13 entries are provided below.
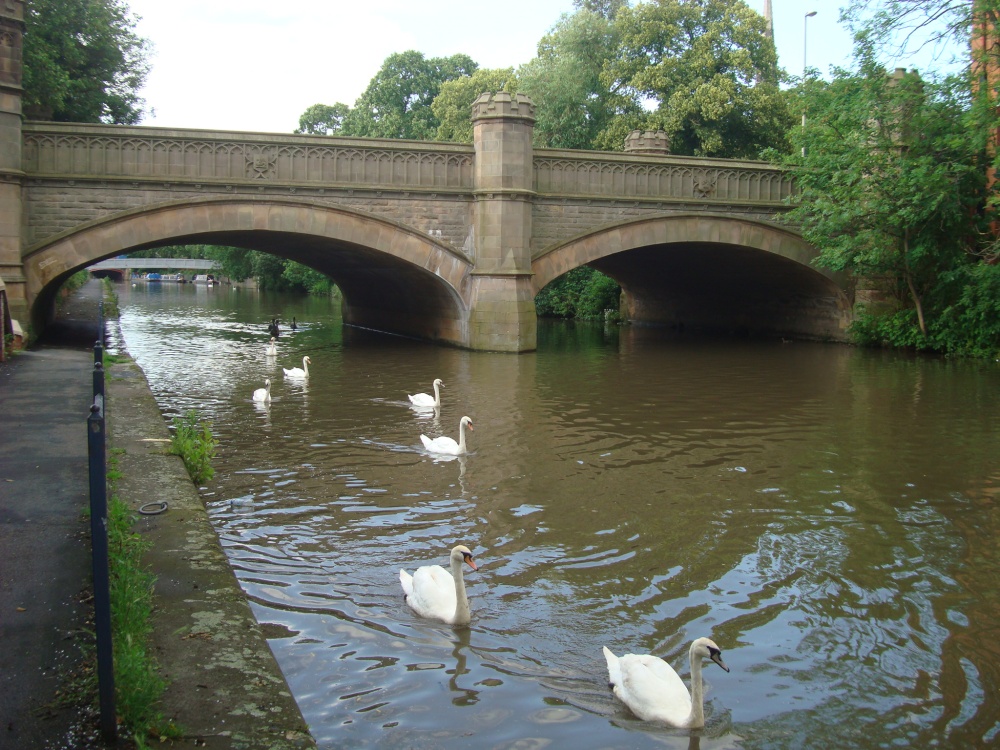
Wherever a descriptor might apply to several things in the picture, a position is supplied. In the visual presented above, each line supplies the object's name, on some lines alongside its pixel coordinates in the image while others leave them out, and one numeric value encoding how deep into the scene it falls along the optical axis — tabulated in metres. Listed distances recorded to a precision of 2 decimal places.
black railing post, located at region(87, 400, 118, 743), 3.02
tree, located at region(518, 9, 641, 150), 33.94
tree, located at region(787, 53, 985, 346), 18.80
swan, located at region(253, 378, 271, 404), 12.97
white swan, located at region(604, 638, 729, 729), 4.32
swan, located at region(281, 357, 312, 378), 15.73
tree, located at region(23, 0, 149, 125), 19.44
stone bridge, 16.81
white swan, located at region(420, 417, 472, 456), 9.69
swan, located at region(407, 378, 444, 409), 12.48
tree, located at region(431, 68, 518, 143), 41.69
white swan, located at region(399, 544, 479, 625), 5.37
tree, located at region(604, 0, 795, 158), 30.64
